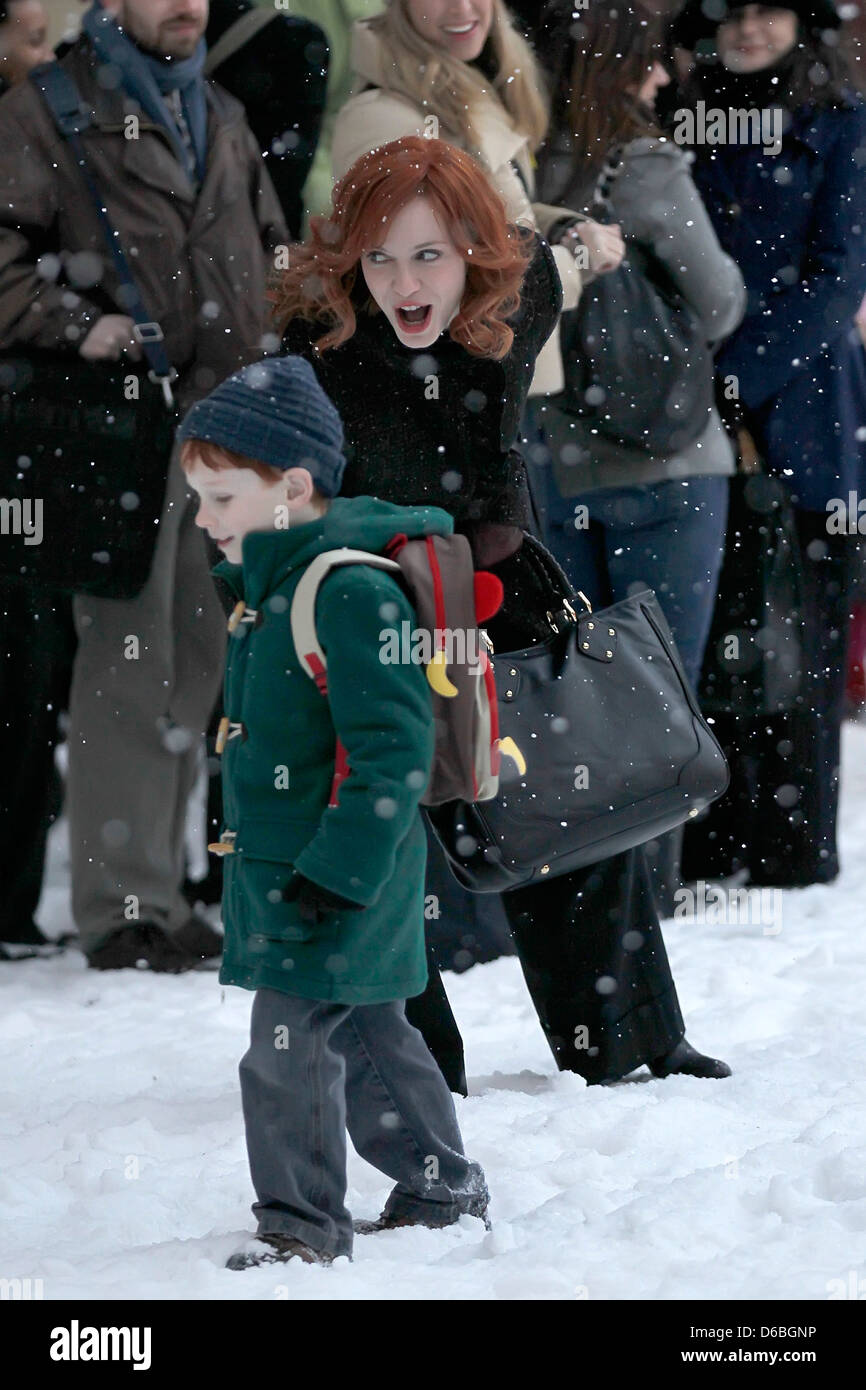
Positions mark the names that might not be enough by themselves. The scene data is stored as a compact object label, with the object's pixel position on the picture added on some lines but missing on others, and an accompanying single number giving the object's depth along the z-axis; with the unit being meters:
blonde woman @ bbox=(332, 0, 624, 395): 8.87
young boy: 5.52
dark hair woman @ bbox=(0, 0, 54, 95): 9.84
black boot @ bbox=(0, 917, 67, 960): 10.05
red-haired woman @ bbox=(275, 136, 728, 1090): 6.84
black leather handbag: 7.01
